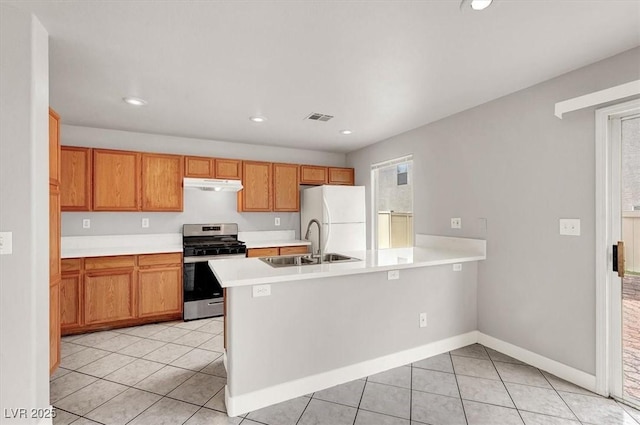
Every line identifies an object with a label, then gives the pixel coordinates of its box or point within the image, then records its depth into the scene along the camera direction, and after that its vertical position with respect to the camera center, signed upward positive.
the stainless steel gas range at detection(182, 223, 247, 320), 3.80 -0.87
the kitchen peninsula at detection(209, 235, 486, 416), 2.03 -0.84
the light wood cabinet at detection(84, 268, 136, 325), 3.34 -0.96
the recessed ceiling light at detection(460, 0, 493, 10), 1.54 +1.06
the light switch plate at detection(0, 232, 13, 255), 1.57 -0.17
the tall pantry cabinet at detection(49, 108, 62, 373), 2.12 -0.19
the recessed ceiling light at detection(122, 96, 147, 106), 2.85 +1.05
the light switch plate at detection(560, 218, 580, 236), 2.31 -0.12
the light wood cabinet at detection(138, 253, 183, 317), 3.58 -0.89
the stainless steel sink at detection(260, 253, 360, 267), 2.70 -0.45
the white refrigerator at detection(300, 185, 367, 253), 4.38 -0.08
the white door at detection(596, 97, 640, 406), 2.11 -0.24
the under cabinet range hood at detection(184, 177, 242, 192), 3.99 +0.35
